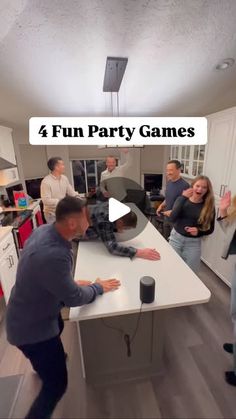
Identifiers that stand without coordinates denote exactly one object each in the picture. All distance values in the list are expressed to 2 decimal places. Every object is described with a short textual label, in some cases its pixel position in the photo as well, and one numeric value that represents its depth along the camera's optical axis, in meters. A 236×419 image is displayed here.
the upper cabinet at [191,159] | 2.90
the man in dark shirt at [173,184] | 2.51
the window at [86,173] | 4.82
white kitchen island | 1.17
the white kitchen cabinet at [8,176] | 3.08
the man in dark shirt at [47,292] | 0.92
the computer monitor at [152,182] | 4.75
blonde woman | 1.82
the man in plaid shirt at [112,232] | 1.54
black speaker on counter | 1.09
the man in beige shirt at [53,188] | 2.62
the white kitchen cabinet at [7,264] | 2.09
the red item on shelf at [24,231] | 2.81
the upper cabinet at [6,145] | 3.15
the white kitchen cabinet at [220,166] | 2.16
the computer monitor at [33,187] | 4.41
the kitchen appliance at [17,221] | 2.67
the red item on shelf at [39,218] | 3.76
